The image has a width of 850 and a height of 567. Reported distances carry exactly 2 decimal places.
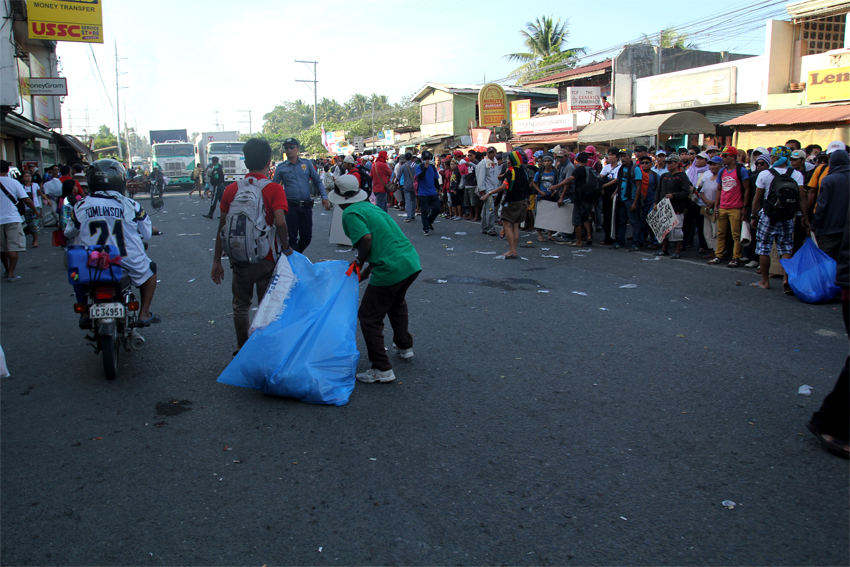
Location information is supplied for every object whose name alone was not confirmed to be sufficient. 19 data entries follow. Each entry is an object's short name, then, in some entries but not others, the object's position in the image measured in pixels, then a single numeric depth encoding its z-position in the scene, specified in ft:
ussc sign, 55.06
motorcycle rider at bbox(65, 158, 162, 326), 16.16
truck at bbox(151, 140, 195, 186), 134.72
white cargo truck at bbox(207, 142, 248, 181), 117.19
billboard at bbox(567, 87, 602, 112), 79.87
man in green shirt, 14.85
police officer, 27.91
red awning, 49.32
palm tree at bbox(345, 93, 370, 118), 307.37
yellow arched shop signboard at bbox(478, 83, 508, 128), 90.63
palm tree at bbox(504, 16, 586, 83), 134.41
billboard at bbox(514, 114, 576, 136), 83.70
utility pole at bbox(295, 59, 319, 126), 213.79
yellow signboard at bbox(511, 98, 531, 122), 93.56
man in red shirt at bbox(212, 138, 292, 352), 15.55
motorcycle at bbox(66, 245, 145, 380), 15.46
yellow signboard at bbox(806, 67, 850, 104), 51.24
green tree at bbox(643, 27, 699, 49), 114.64
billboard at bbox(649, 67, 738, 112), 65.87
